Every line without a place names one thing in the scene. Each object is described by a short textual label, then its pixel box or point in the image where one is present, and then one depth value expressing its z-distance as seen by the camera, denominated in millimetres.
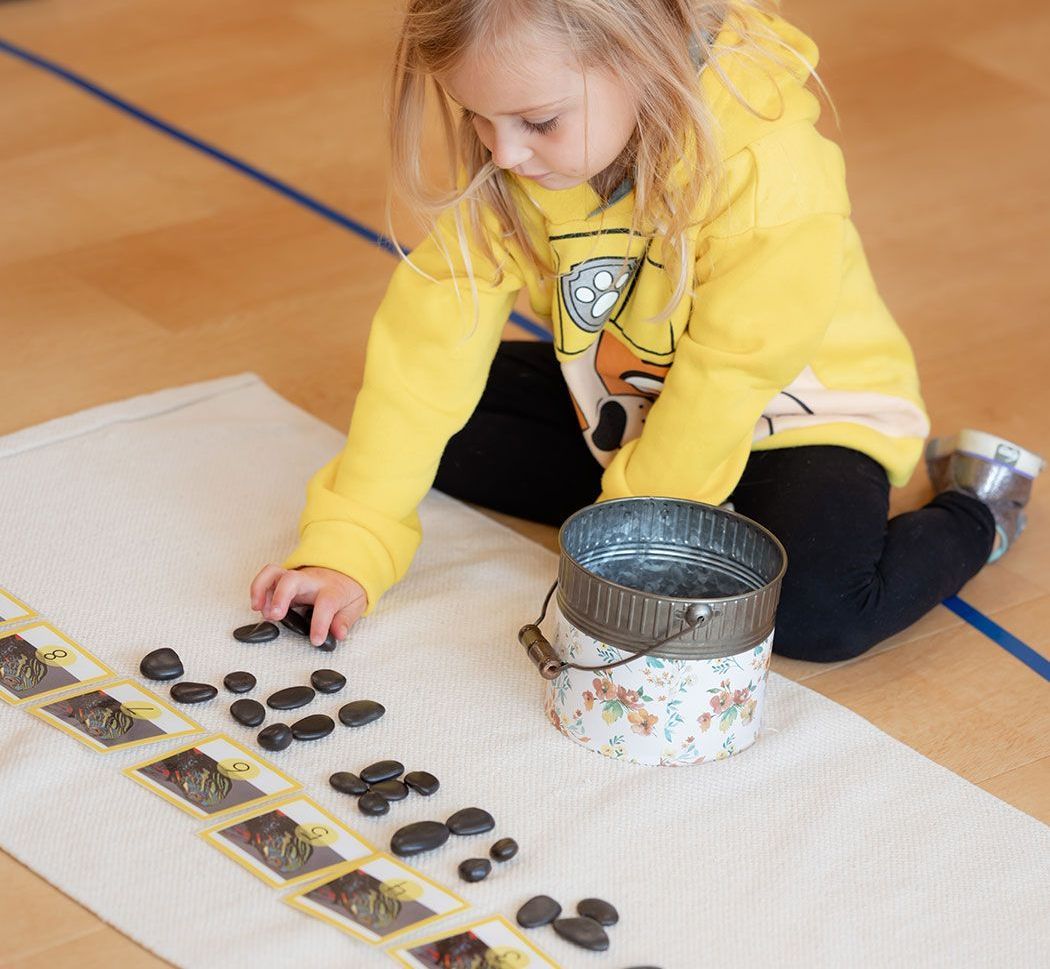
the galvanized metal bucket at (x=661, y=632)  1918
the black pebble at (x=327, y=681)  2041
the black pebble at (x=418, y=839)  1884
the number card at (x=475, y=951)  1802
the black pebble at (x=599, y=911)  1842
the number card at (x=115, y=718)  1972
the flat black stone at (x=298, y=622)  2098
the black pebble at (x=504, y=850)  1887
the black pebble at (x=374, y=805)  1921
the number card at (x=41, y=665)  2018
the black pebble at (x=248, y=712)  1996
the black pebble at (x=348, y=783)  1939
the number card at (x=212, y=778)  1917
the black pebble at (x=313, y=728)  1987
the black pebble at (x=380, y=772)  1949
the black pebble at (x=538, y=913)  1836
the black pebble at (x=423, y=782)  1944
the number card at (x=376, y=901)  1825
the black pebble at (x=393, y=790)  1935
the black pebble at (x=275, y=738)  1975
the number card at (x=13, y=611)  2098
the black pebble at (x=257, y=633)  2093
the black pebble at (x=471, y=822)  1909
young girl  1941
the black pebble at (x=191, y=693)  2014
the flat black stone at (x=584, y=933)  1822
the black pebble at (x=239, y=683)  2032
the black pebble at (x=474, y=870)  1869
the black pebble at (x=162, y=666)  2039
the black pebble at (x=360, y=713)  2007
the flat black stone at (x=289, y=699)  2019
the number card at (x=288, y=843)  1868
